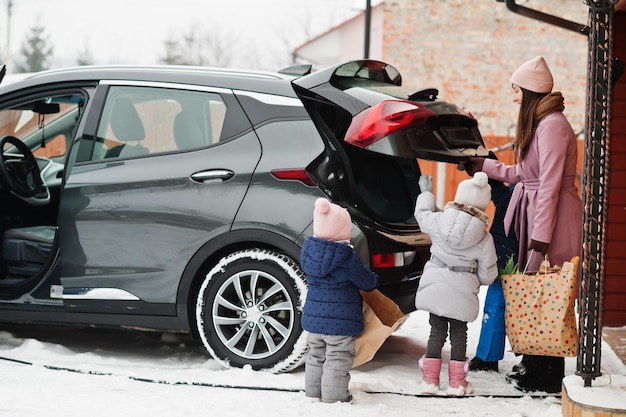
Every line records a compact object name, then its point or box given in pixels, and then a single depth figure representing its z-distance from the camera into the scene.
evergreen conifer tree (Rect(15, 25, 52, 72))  61.31
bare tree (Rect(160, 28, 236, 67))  56.06
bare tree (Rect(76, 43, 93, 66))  59.06
